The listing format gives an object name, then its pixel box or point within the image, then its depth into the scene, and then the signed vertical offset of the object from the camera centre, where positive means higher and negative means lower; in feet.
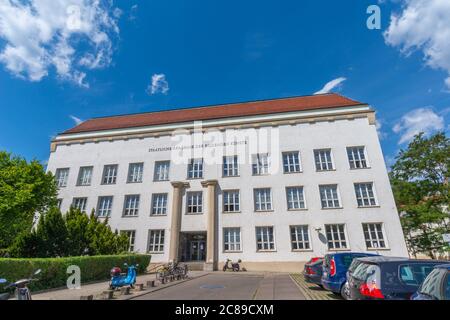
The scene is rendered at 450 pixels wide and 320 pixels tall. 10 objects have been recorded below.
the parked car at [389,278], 15.81 -2.36
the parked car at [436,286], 12.17 -2.22
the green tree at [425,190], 77.15 +18.35
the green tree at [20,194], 50.96 +12.31
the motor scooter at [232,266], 64.34 -5.36
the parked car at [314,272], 35.01 -4.03
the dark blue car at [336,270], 26.84 -2.98
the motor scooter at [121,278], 33.68 -4.48
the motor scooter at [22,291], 18.15 -3.23
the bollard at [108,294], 29.39 -5.74
